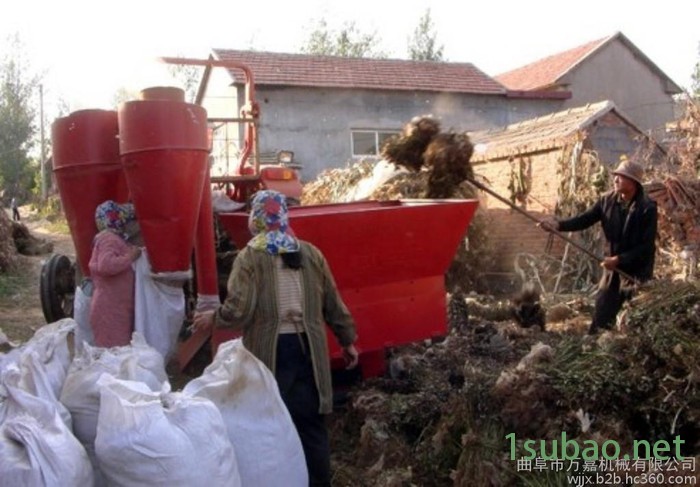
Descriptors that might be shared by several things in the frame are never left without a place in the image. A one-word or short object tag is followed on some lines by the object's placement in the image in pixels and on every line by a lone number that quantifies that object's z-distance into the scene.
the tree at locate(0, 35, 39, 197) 36.47
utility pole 34.66
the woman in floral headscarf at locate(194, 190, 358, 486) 3.71
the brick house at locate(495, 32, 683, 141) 25.34
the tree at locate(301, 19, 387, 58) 40.96
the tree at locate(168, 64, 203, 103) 35.36
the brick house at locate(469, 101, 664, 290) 9.27
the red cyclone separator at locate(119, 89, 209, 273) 4.25
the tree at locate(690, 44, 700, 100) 29.28
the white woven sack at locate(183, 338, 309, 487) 3.34
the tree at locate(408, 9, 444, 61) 41.56
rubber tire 5.84
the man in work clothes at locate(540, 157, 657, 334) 5.44
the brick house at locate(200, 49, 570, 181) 18.78
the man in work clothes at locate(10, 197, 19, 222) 23.06
